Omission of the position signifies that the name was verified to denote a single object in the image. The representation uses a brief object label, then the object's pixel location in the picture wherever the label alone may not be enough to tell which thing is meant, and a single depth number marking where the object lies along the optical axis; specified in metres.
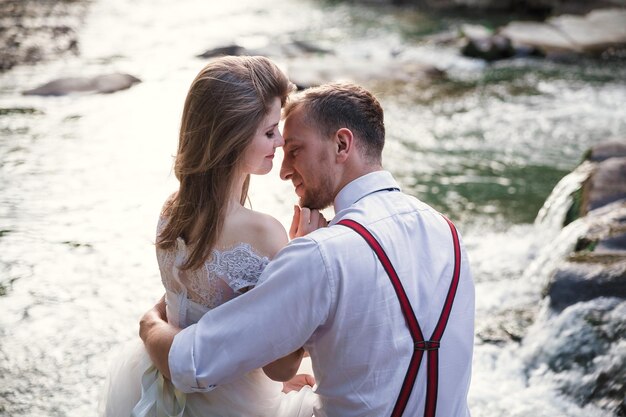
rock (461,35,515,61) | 10.68
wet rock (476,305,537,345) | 4.05
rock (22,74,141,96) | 8.17
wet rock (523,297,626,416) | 3.46
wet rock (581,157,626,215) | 4.87
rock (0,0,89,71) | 9.71
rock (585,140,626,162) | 5.55
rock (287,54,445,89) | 9.10
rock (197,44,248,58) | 10.36
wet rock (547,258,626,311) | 3.84
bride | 2.03
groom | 1.80
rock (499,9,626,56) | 10.99
